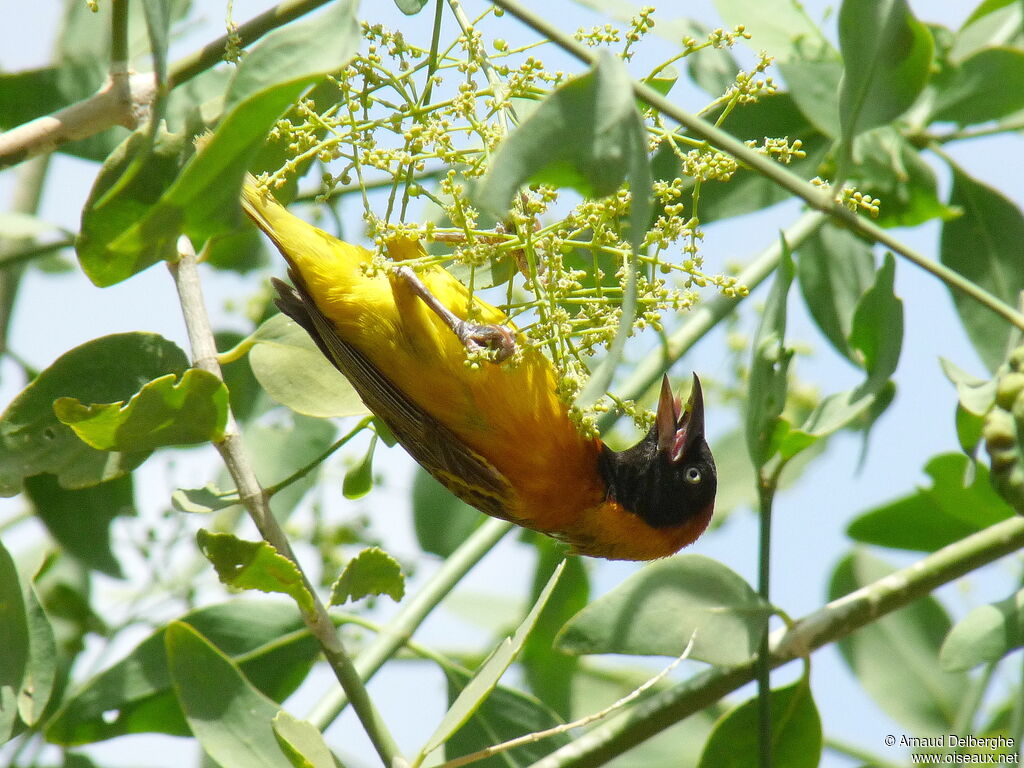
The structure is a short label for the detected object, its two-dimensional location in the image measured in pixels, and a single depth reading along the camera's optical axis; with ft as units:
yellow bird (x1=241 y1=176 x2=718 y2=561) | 21.52
